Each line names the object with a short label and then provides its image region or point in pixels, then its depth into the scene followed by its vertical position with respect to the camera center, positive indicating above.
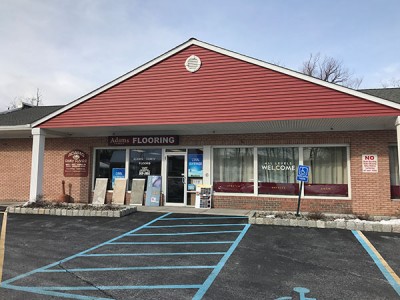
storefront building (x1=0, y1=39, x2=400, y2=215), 10.29 +1.63
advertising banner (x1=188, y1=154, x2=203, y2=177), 12.94 +0.41
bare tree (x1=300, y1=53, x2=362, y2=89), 37.62 +12.54
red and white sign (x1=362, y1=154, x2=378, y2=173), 11.05 +0.48
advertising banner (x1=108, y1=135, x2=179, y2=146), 12.97 +1.42
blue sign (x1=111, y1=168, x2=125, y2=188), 13.81 +0.05
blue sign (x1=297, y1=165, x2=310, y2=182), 9.62 +0.09
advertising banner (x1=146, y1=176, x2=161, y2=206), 13.09 -0.68
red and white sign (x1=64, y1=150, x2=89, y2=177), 14.09 +0.44
